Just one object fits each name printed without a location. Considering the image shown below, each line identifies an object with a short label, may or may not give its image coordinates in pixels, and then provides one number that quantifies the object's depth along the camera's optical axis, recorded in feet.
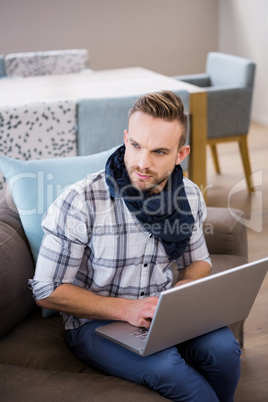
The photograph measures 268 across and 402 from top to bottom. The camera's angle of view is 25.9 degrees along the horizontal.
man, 4.99
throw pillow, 5.99
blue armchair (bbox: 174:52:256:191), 12.19
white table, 9.53
